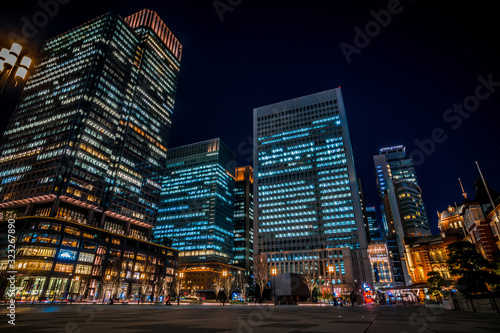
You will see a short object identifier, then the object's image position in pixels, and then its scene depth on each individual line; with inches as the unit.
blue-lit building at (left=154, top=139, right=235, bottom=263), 6348.4
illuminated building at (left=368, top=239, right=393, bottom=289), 6171.3
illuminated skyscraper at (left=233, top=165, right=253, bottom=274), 7470.5
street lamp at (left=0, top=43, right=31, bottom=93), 345.7
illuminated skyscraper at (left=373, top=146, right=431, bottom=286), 6697.8
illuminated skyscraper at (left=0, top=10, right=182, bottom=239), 3607.3
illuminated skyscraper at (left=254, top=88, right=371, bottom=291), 4901.6
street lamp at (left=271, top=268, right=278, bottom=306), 2027.1
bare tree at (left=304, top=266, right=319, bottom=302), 2854.3
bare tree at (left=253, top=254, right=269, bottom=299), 3665.4
